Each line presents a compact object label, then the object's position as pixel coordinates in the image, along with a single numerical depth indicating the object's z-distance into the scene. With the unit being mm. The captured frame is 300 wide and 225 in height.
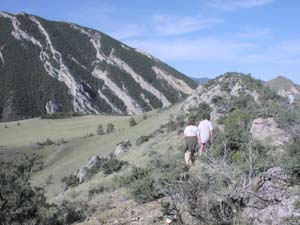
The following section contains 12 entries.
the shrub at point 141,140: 32463
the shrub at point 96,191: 15476
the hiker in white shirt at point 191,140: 12195
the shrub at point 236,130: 13945
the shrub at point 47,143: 64375
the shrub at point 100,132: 63191
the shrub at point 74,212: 10617
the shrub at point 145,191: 9969
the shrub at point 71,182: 29403
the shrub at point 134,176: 12421
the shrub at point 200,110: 28766
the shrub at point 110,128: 67444
